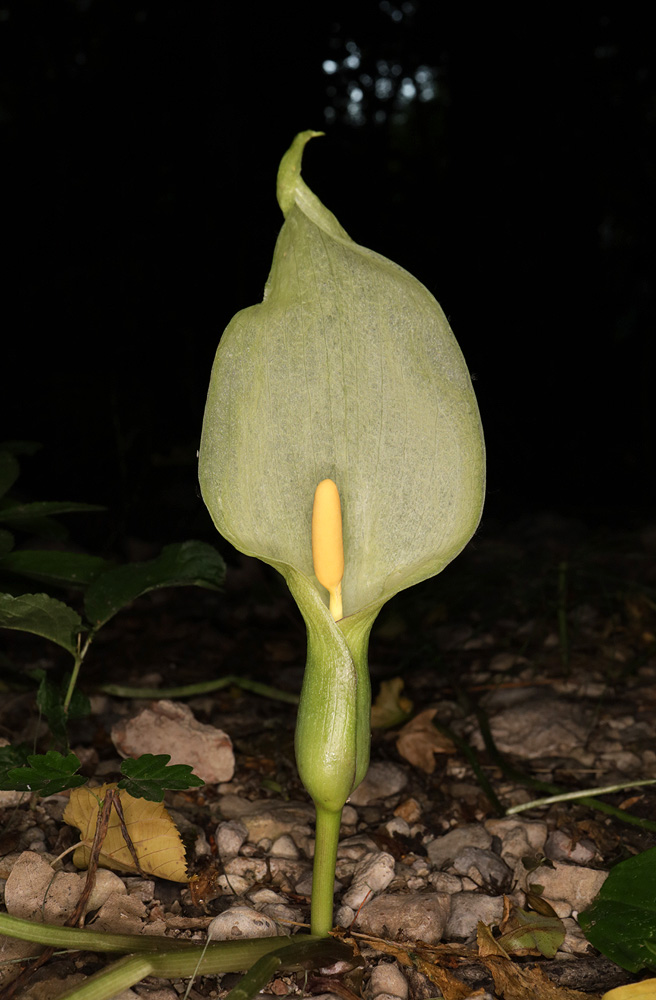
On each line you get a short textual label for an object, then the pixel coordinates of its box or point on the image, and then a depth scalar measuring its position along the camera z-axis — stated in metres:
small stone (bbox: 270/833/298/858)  0.64
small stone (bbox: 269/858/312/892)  0.63
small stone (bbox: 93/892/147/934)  0.59
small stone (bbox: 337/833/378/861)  0.64
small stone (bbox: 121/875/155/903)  0.61
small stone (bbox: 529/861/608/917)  0.62
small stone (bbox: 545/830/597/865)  0.64
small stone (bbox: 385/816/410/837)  0.66
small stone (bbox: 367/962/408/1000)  0.57
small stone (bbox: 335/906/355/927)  0.61
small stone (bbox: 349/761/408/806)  0.69
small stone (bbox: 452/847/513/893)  0.63
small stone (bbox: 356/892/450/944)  0.60
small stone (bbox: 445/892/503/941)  0.60
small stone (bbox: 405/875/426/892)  0.63
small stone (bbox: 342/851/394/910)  0.61
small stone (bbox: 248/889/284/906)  0.61
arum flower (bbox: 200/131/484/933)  0.58
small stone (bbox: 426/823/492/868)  0.65
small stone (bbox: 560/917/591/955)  0.60
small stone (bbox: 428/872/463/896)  0.62
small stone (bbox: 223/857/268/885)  0.63
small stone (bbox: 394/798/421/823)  0.67
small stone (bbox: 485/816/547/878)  0.65
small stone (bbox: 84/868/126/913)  0.60
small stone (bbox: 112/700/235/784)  0.69
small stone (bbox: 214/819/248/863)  0.64
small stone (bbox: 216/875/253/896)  0.62
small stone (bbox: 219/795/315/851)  0.65
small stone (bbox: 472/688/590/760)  0.74
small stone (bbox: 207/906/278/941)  0.59
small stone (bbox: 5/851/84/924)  0.60
